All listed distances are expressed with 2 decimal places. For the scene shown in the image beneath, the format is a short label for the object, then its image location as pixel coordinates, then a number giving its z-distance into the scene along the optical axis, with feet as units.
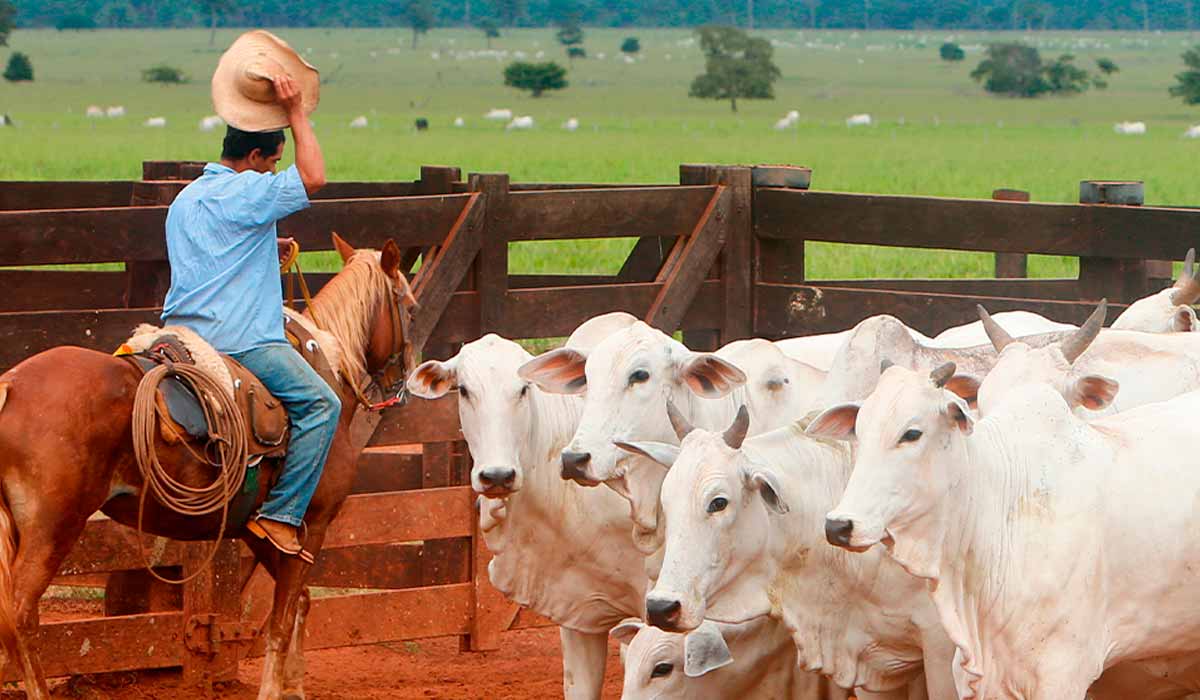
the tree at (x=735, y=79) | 338.13
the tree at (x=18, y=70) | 328.90
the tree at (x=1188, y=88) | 308.60
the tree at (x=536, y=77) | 340.80
